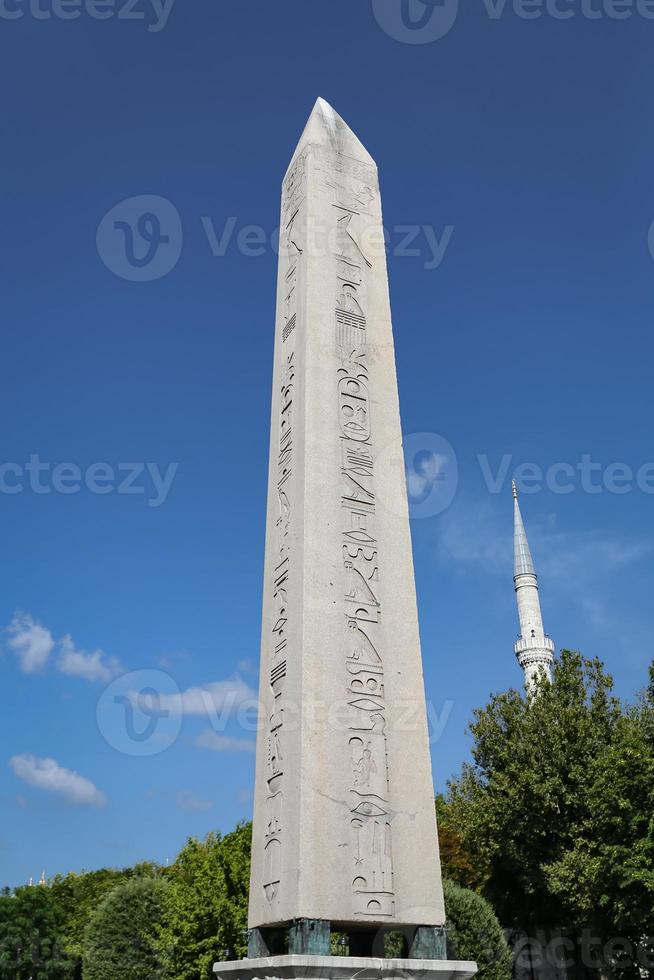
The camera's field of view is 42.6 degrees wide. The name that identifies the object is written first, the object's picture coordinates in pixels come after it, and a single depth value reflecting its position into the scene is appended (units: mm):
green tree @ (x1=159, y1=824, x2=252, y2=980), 24438
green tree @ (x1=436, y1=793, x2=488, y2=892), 29547
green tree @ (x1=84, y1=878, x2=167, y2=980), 30703
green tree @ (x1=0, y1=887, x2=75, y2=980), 36594
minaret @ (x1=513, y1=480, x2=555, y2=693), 46812
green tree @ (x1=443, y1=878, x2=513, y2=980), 17953
